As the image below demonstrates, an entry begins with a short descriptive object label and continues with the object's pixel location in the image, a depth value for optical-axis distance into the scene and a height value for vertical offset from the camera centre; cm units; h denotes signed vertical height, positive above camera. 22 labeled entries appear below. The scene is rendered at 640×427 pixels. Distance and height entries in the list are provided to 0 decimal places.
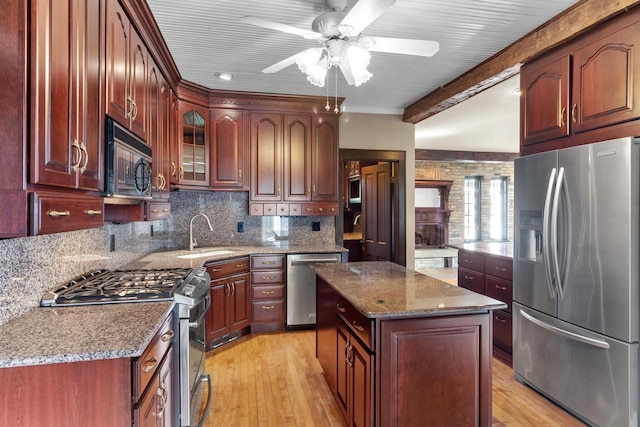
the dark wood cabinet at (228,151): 377 +67
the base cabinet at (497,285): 306 -68
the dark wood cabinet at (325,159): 403 +62
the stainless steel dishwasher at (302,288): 373 -82
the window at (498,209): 838 +10
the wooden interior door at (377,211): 470 +2
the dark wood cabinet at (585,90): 192 +78
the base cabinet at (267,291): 366 -84
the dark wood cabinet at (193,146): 349 +69
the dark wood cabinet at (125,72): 168 +77
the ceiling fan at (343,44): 177 +94
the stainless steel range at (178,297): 172 -43
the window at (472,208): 832 +12
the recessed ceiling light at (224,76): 329 +130
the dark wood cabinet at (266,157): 388 +62
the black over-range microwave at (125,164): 158 +25
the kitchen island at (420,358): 162 -70
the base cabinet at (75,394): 114 -61
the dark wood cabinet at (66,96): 107 +41
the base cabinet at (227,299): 323 -85
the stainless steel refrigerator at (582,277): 188 -39
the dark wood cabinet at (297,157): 395 +63
